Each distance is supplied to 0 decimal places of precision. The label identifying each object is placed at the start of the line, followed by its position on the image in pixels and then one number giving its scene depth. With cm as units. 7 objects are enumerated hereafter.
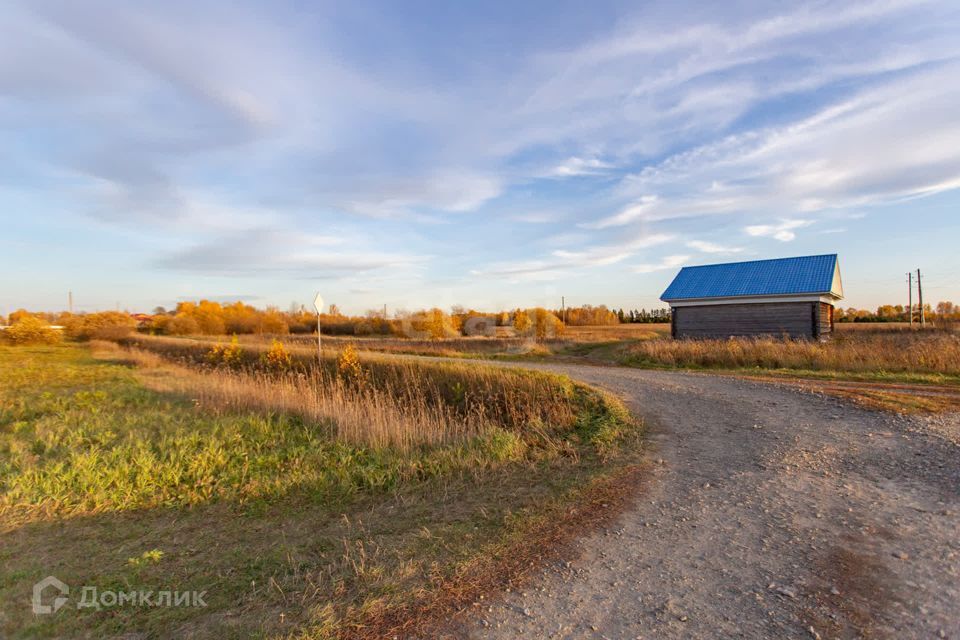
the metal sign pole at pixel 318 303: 1948
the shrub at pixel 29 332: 4306
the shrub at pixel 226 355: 2197
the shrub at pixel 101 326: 4712
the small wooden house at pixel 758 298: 2027
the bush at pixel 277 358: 1867
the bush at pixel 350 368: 1516
